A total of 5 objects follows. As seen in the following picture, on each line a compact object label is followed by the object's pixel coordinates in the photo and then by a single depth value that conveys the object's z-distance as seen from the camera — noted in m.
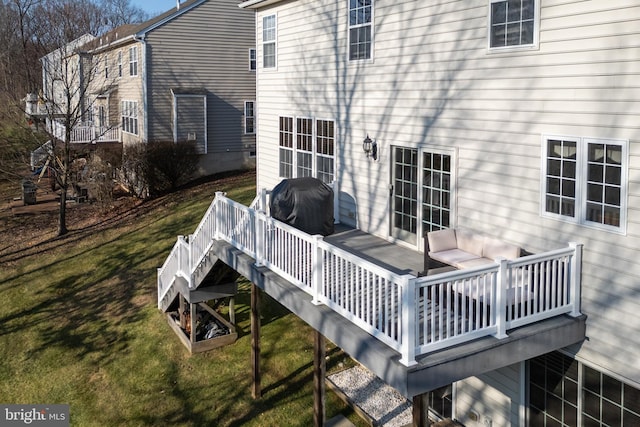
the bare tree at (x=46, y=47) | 21.23
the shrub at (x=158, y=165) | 22.75
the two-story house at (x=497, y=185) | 6.29
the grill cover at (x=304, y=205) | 10.43
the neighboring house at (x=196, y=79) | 25.91
